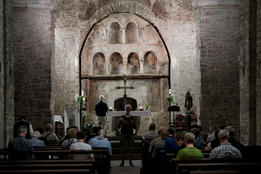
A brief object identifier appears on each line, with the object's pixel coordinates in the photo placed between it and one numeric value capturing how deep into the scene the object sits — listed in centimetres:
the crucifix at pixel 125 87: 2483
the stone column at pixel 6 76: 1430
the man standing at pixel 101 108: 1930
